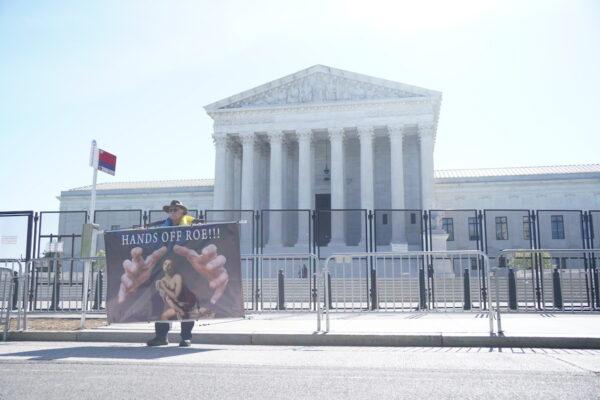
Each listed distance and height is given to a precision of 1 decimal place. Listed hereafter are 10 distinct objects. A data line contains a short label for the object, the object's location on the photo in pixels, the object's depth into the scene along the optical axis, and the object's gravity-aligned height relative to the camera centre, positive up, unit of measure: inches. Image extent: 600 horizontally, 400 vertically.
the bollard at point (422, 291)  561.9 -9.5
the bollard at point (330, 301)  595.8 -20.4
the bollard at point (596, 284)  557.8 -2.9
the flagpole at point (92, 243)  442.5 +33.2
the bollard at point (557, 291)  542.3 -9.4
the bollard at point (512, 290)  588.1 -8.9
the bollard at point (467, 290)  545.3 -8.3
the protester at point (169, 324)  359.6 -27.0
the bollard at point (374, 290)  561.8 -8.2
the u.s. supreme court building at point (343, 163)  1787.6 +424.1
